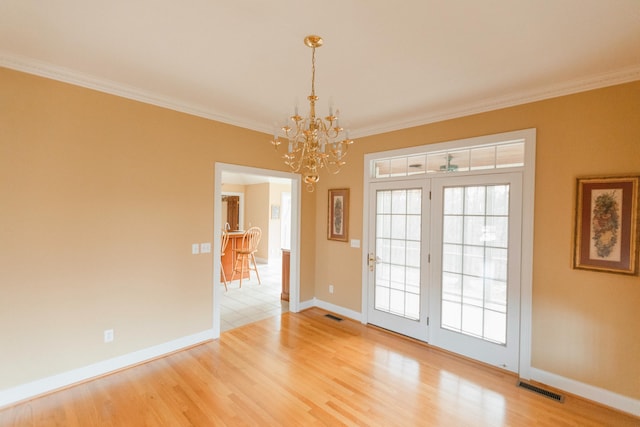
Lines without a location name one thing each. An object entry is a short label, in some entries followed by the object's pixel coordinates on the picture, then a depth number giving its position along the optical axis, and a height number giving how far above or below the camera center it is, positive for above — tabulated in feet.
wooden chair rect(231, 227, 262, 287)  20.69 -2.98
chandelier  6.66 +1.78
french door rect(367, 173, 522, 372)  9.87 -1.92
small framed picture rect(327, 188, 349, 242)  14.60 -0.20
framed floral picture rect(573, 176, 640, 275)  7.77 -0.22
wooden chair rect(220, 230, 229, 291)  19.73 -2.30
